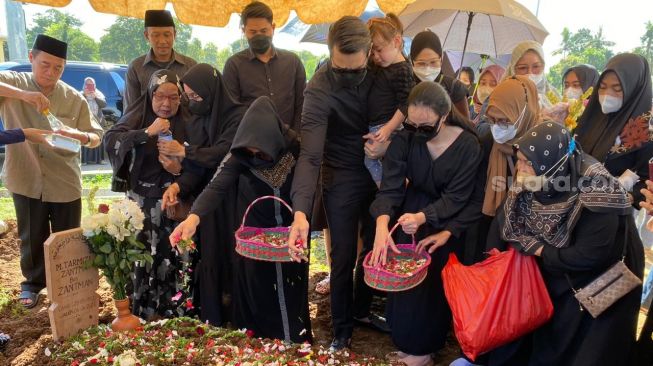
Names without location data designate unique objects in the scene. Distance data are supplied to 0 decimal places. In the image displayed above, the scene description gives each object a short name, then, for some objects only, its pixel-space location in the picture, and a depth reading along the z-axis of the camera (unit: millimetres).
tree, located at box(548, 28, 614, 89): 27469
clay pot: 2195
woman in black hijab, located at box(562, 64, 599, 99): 3820
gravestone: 2164
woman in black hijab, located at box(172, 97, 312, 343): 2430
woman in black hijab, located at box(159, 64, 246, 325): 2807
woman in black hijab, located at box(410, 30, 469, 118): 2921
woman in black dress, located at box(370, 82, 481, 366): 2418
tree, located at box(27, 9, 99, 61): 30683
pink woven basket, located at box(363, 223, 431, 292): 2211
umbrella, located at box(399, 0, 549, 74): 4027
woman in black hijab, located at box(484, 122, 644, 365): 2062
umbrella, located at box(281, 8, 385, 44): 7641
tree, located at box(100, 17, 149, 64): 32156
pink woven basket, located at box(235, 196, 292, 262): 2301
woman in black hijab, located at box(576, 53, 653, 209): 2453
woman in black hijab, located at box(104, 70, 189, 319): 2844
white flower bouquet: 2221
